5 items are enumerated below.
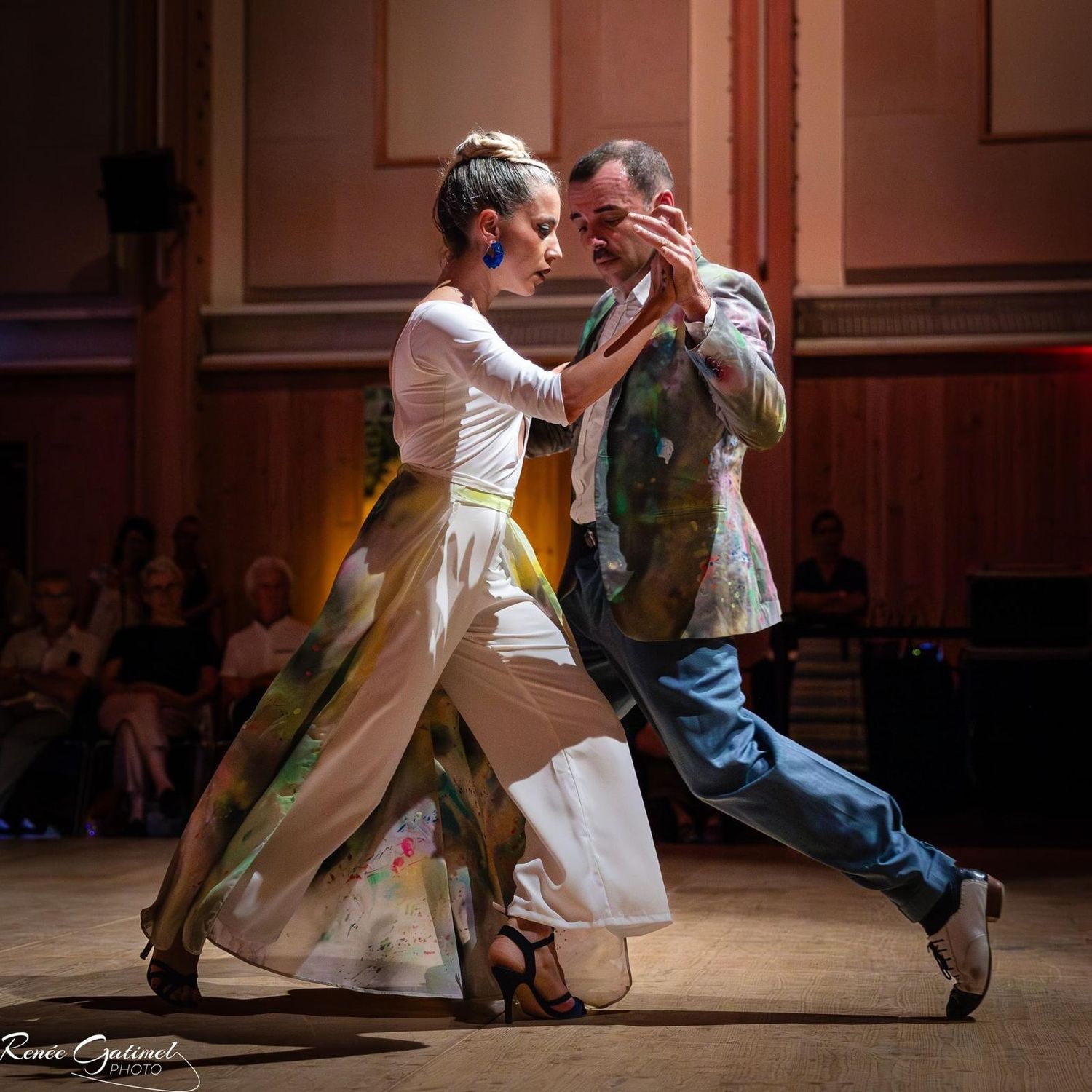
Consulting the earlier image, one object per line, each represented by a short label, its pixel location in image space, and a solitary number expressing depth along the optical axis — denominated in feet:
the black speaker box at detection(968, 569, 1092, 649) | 22.31
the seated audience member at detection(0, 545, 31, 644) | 25.90
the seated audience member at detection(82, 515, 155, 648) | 23.49
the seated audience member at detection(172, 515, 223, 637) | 24.73
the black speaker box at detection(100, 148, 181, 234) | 28.60
